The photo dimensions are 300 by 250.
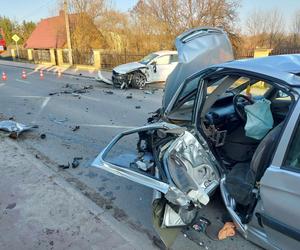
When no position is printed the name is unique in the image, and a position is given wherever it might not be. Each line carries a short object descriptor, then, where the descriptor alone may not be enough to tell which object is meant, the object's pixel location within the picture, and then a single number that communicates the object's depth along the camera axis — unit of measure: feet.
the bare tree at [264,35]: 70.22
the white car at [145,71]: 39.55
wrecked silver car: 6.21
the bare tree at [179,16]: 59.57
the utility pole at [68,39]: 76.36
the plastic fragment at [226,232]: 8.57
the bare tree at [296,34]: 62.42
